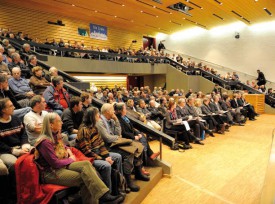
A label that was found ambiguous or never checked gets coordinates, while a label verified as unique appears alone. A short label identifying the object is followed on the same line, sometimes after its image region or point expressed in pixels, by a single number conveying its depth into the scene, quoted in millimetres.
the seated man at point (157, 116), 6207
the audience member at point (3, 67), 4068
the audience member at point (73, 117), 3053
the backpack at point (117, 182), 2512
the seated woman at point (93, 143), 2551
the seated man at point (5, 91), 3076
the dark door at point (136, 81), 16953
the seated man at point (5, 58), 4626
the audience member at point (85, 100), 3400
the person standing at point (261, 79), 13385
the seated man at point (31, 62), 4980
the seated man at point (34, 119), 2477
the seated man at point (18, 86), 3680
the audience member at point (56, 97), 3521
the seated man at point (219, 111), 7273
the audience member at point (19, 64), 4816
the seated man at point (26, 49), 6155
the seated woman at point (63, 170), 2066
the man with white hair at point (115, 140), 2883
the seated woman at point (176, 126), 5320
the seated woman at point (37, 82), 4109
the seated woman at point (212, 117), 6777
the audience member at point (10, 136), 2156
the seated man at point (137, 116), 4638
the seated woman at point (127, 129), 3461
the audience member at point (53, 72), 4371
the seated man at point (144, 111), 6114
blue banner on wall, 14277
